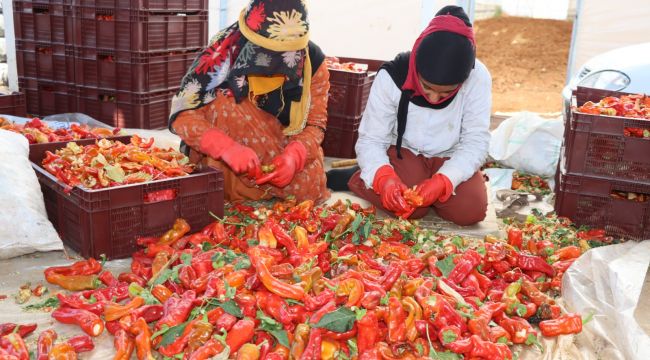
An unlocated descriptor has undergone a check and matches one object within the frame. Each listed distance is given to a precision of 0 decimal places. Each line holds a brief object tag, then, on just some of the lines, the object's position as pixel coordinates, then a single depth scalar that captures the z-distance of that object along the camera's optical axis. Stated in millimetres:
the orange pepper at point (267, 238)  3170
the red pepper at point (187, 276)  2826
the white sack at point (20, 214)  3264
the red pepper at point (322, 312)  2471
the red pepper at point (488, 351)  2402
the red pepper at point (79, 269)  3090
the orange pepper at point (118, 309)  2617
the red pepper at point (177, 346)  2414
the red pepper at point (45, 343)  2391
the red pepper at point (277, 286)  2623
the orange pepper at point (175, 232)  3453
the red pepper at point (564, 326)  2676
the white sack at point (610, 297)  2582
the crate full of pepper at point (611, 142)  3859
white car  5164
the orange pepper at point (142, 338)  2420
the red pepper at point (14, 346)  2356
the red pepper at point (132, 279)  2970
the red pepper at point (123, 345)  2414
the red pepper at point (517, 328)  2607
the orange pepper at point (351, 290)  2553
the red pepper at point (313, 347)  2346
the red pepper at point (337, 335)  2436
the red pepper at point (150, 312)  2648
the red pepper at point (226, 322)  2494
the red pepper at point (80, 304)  2715
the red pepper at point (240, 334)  2438
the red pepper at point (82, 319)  2590
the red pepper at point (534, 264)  3242
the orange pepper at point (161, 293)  2770
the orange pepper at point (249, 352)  2347
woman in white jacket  3910
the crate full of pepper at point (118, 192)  3299
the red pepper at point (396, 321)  2453
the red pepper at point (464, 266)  2996
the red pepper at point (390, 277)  2799
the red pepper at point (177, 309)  2537
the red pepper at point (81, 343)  2477
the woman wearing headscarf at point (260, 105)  3781
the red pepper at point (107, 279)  2973
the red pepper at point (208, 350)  2318
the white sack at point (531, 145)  5355
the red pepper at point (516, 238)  3615
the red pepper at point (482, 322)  2521
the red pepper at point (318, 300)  2562
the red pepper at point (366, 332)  2439
